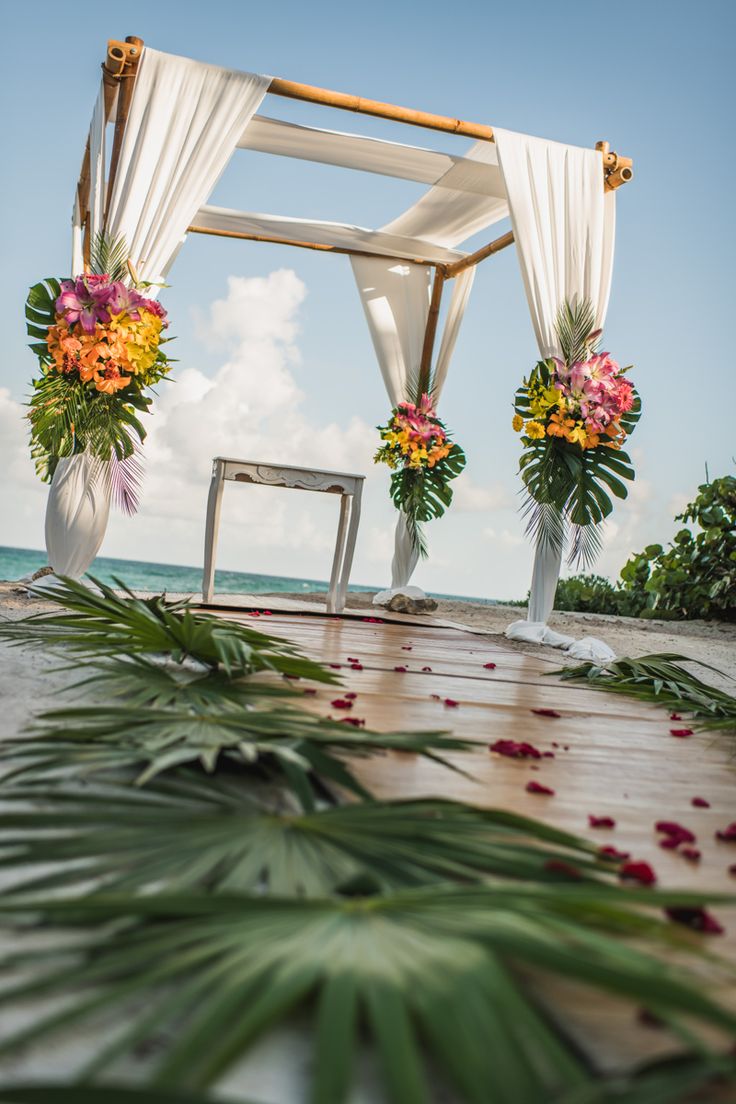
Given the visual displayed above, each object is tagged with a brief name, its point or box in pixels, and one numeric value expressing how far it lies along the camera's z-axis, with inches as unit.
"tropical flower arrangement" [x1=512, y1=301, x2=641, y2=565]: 176.6
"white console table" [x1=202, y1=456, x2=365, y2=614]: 191.6
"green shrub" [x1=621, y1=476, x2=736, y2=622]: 267.3
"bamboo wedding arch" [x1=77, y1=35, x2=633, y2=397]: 162.6
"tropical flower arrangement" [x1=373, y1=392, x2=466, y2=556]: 235.0
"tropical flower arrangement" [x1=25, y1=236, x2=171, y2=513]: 157.1
